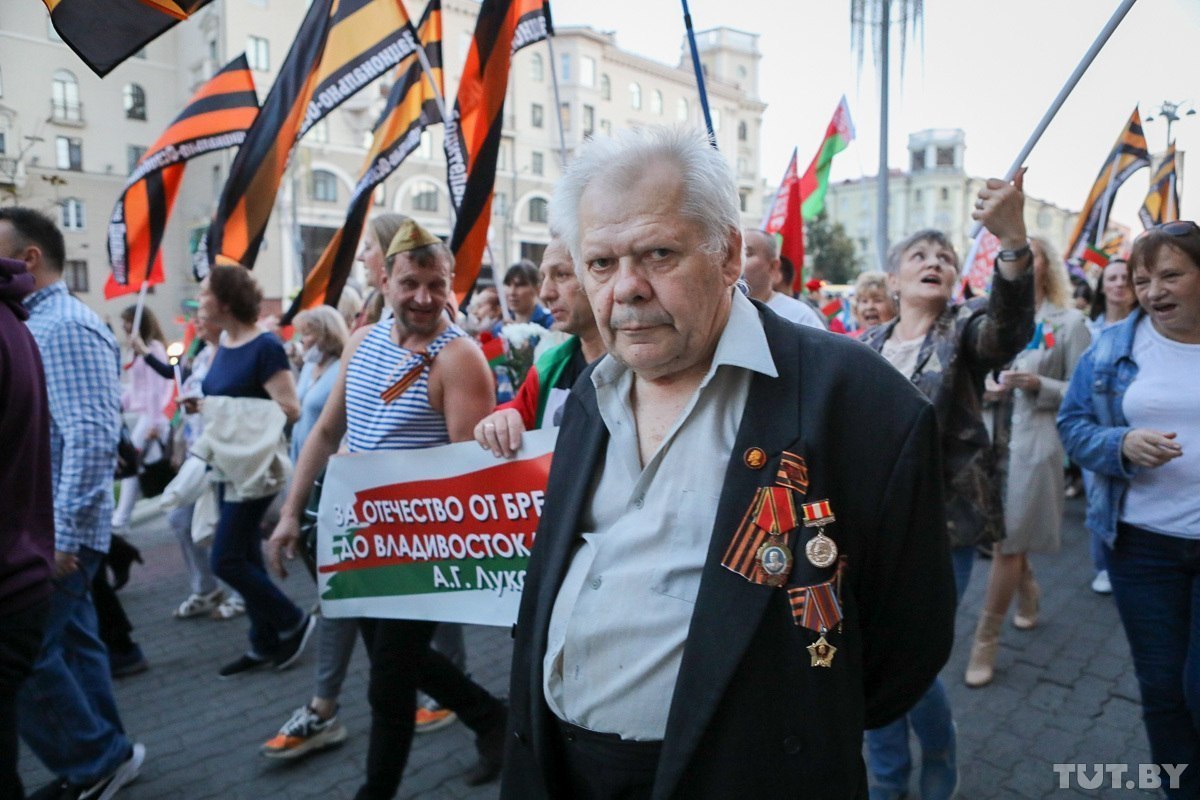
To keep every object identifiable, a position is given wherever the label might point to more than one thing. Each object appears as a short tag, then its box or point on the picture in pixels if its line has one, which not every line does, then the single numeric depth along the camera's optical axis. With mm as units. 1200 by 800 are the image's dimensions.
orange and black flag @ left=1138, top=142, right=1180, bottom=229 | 6879
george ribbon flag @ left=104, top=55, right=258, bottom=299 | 5852
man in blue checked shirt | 3219
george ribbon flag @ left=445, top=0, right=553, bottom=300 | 4789
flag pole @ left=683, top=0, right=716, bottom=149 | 3883
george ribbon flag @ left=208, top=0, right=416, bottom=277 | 5121
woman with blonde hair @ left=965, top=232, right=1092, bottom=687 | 4547
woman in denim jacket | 2840
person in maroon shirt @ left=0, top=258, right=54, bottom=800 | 2486
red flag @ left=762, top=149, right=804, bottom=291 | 6664
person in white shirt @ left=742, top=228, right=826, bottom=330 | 3959
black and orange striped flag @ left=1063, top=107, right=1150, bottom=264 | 7578
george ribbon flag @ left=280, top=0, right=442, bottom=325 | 5551
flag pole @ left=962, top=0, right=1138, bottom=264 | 2359
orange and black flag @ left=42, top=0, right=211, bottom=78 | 2061
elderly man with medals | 1529
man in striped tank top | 3154
